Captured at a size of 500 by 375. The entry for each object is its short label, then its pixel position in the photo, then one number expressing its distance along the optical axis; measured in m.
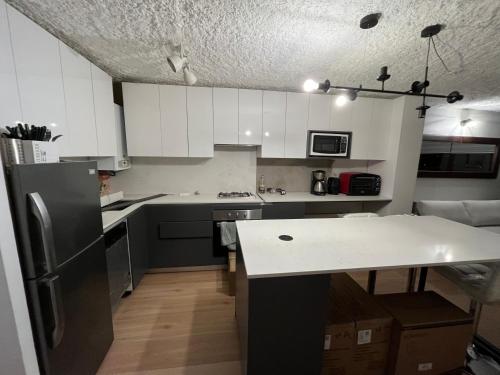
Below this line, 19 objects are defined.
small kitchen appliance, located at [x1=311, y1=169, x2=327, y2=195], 2.94
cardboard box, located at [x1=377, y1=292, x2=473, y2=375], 1.20
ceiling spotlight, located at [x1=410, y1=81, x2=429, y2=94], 1.30
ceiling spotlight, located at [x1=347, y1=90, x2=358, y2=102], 1.42
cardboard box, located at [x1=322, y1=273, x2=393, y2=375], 1.18
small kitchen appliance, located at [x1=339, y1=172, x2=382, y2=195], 2.89
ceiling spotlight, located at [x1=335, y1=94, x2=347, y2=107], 1.74
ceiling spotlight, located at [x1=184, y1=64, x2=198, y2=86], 1.54
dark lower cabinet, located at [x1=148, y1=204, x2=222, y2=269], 2.35
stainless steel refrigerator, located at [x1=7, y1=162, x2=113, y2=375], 0.86
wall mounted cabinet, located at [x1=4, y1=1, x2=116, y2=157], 1.09
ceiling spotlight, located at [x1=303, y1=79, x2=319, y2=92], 1.33
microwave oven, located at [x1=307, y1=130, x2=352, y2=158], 2.73
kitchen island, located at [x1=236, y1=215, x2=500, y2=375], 0.98
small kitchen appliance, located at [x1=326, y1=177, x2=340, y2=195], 2.97
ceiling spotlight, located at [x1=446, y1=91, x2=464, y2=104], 1.37
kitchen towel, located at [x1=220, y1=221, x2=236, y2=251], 2.43
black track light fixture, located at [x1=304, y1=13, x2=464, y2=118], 1.19
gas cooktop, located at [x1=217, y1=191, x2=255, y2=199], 2.74
